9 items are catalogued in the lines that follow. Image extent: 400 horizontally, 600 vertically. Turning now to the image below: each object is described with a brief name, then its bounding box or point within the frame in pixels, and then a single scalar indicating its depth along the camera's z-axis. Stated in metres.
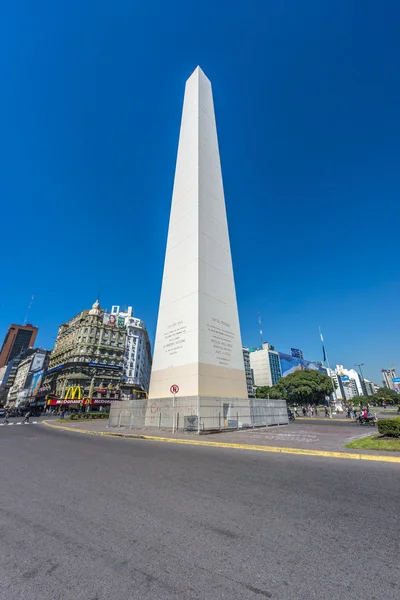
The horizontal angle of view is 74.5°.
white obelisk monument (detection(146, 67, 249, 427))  19.20
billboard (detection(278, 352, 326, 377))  135.12
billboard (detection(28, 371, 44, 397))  87.69
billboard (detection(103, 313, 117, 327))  76.31
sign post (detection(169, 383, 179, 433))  16.50
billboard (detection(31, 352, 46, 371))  102.56
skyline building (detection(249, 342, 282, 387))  140.62
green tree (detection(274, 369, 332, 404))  70.06
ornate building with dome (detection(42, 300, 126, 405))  65.44
